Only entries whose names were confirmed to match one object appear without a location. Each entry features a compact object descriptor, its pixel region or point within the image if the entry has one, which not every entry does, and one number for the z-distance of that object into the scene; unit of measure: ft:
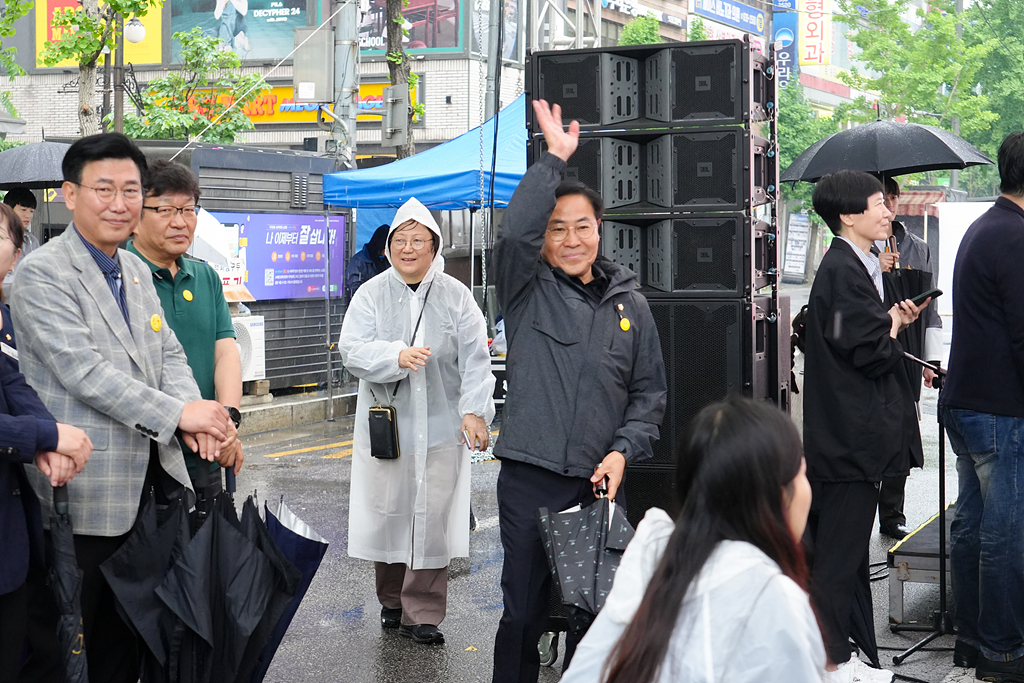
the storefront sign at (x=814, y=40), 185.47
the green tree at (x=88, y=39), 36.58
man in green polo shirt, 13.42
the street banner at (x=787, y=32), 189.06
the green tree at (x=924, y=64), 111.14
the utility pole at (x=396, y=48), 49.14
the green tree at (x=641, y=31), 112.68
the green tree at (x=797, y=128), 142.00
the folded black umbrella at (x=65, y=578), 10.48
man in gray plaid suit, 10.94
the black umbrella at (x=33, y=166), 35.53
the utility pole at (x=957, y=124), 104.61
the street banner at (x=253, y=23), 109.50
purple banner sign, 39.22
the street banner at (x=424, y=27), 102.47
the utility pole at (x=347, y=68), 51.19
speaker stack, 16.78
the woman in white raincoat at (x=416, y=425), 17.02
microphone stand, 15.99
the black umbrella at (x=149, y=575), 10.62
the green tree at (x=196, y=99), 74.33
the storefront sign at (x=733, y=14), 167.15
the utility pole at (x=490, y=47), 38.78
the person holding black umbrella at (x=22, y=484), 10.03
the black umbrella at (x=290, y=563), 10.92
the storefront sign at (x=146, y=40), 114.62
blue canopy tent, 33.96
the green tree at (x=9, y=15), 34.47
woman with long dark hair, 6.57
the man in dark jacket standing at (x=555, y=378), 12.28
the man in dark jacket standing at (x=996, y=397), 14.19
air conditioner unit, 38.65
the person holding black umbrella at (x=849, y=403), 14.10
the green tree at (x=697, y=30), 134.62
